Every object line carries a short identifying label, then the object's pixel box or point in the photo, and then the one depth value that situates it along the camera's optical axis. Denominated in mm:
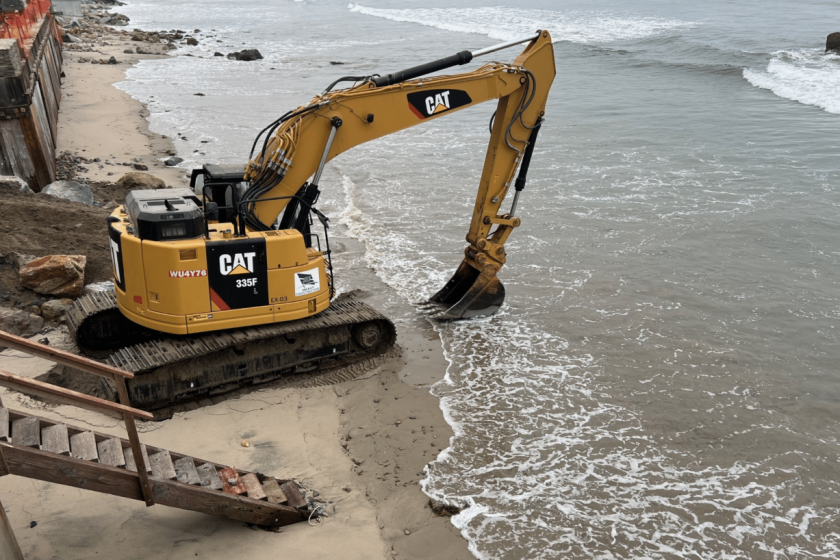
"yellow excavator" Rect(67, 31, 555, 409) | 8039
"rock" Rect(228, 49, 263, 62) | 40250
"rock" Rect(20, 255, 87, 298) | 9805
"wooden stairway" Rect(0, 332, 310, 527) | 4938
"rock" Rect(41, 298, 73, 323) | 9617
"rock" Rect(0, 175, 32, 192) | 12367
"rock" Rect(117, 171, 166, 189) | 14875
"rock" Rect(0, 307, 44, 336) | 9016
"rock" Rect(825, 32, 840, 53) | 35144
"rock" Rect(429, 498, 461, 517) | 6770
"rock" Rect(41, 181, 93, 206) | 13219
